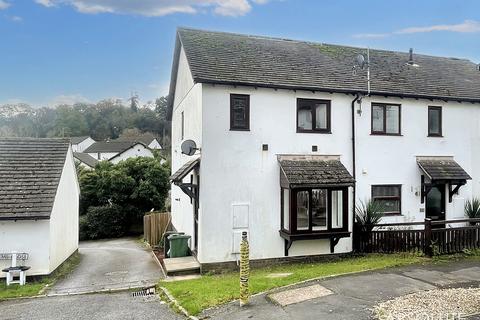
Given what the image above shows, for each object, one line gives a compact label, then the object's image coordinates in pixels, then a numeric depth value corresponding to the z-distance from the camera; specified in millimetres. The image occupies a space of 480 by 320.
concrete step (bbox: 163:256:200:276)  11578
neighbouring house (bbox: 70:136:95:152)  80988
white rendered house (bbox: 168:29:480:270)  11906
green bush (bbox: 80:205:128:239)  27500
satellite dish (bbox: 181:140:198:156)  12117
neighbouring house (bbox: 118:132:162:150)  83750
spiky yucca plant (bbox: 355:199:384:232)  12891
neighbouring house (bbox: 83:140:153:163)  64250
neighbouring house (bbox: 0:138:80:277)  11414
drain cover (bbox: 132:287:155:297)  9789
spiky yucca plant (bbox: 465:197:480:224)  14523
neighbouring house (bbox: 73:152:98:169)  49094
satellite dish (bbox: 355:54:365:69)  14658
